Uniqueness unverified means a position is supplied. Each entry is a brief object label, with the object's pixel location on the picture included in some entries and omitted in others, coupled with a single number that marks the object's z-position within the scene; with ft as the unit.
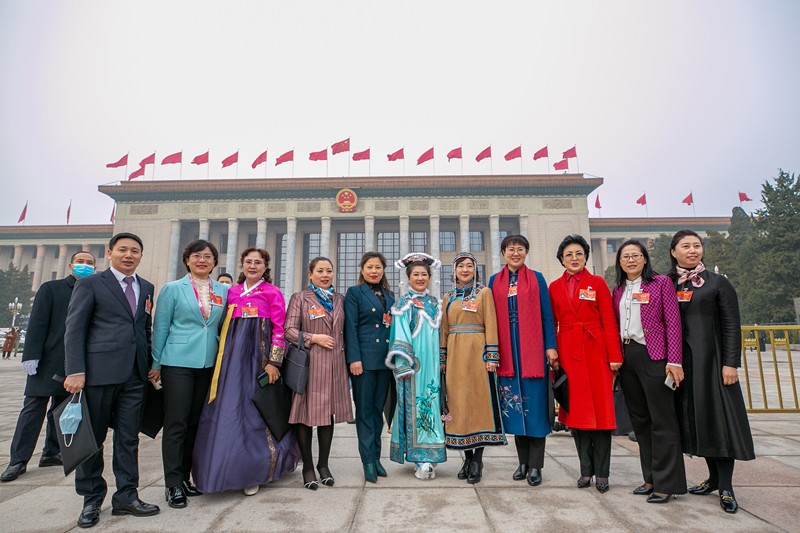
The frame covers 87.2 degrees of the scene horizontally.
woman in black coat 9.78
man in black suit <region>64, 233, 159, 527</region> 9.14
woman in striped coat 11.32
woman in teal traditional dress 11.82
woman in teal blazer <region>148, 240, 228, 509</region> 10.25
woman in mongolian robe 11.62
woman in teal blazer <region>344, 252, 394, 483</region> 11.78
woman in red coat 10.87
